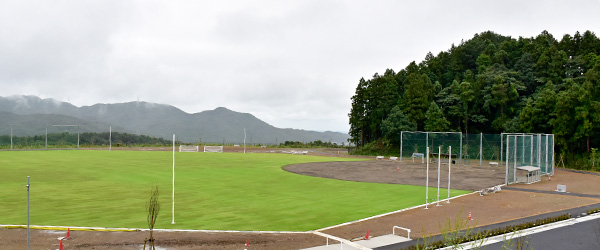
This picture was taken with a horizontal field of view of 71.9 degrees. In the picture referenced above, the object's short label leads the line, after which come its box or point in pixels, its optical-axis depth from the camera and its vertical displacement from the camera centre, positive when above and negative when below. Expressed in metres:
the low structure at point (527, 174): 26.34 -2.25
